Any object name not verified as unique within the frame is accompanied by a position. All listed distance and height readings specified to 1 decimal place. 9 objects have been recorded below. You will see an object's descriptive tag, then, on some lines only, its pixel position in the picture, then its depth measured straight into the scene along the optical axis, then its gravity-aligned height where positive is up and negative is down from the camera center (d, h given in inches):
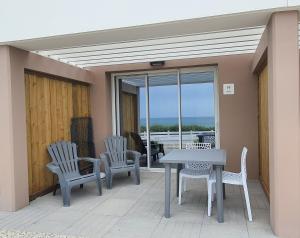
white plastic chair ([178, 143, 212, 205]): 165.5 -34.4
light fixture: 252.7 +45.3
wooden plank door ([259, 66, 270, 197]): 180.7 -12.8
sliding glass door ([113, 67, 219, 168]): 261.0 +4.0
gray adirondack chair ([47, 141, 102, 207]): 174.7 -34.6
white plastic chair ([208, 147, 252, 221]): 144.8 -35.4
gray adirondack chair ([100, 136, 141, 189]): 216.2 -36.3
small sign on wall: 240.5 +20.5
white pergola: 133.0 +46.2
